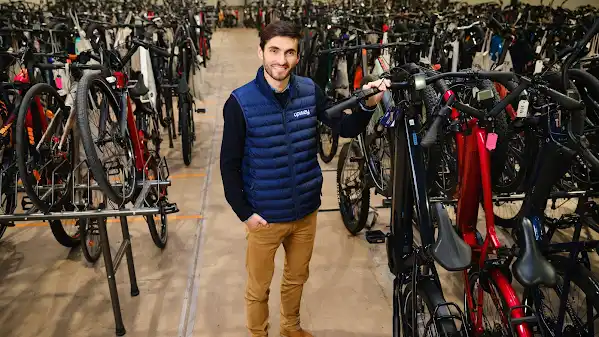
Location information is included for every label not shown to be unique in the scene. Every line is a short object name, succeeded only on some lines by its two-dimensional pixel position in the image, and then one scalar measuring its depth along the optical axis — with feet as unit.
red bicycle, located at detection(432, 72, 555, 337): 5.13
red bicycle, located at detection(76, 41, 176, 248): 6.68
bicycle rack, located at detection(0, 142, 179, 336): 6.86
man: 6.11
